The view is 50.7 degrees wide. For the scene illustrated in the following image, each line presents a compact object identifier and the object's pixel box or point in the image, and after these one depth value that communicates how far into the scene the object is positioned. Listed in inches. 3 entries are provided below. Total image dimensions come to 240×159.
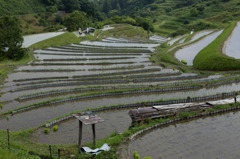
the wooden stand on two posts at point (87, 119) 600.3
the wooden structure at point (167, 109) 788.0
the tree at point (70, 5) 4622.0
